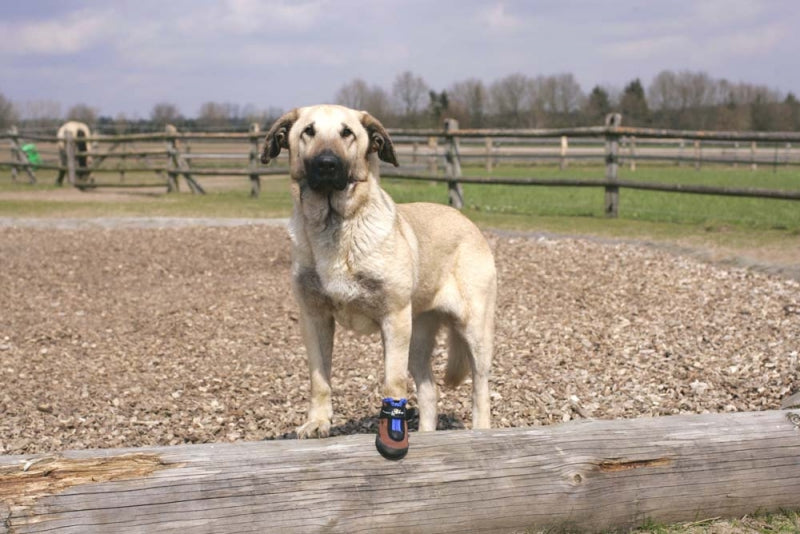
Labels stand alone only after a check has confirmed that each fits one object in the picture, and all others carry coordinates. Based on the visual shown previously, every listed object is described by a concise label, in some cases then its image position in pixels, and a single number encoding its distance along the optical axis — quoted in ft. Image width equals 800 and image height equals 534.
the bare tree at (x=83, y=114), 178.99
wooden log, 9.99
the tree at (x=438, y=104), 187.52
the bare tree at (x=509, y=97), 201.46
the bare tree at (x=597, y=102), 206.49
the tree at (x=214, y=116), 176.35
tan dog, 12.72
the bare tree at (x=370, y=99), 174.50
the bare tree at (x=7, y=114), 165.54
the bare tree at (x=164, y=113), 192.03
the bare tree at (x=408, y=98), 186.50
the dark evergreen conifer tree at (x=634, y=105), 201.46
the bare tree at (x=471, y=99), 199.93
